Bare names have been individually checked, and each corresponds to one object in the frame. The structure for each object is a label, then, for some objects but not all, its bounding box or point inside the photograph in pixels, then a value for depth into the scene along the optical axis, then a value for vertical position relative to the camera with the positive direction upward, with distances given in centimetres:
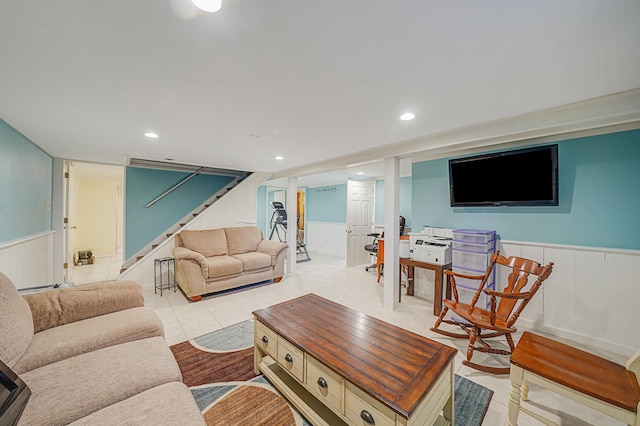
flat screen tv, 248 +43
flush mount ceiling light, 94 +82
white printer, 318 -46
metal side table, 397 -105
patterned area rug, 155 -130
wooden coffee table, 116 -83
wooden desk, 306 -75
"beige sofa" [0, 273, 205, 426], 101 -83
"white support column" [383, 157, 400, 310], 317 -25
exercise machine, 624 -22
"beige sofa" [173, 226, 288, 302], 350 -77
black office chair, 502 -70
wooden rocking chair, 197 -90
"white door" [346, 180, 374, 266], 555 -13
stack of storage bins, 280 -49
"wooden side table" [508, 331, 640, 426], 116 -86
